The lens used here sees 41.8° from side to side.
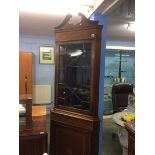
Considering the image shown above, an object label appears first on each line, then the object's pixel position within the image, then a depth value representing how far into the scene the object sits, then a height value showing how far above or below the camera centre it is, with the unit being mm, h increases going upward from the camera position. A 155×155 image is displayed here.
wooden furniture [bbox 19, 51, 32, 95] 5086 -11
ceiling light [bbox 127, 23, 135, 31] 3749 +909
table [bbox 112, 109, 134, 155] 2869 -920
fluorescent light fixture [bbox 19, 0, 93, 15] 2502 +878
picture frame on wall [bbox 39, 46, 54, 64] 5731 +526
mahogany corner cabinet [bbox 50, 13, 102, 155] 2109 -180
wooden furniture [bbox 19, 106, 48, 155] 1961 -673
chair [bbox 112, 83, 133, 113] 4281 -482
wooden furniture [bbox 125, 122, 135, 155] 1905 -615
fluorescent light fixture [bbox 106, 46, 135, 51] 6284 +811
